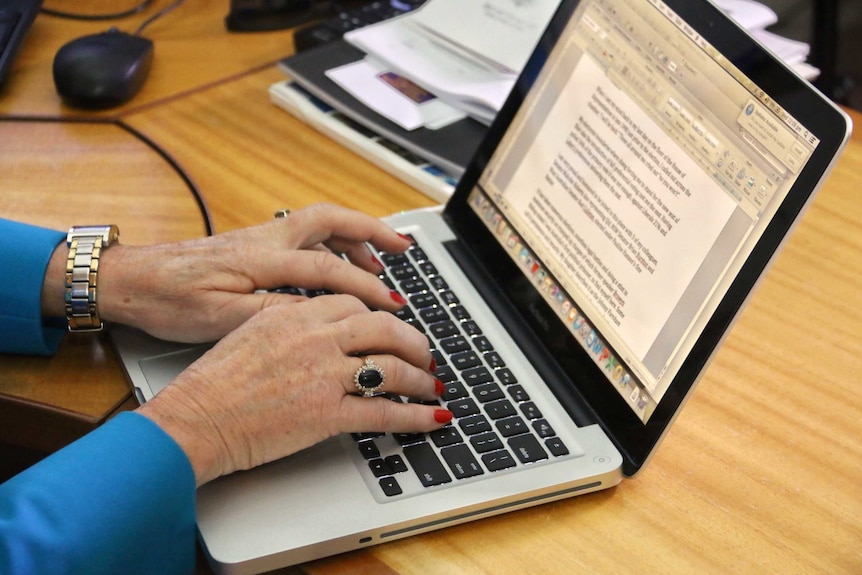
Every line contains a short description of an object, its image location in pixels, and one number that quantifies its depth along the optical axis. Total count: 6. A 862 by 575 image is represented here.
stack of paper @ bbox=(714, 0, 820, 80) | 1.40
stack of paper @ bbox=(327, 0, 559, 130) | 1.34
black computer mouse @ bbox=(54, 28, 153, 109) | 1.35
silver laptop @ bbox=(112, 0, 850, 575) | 1.01
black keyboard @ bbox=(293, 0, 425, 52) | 1.45
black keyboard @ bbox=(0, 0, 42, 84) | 1.39
